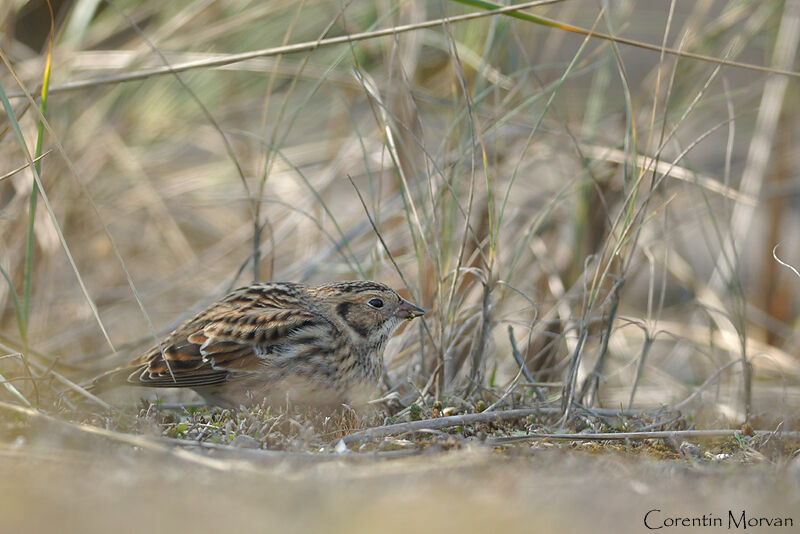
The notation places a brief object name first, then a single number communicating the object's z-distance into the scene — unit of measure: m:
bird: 7.85
